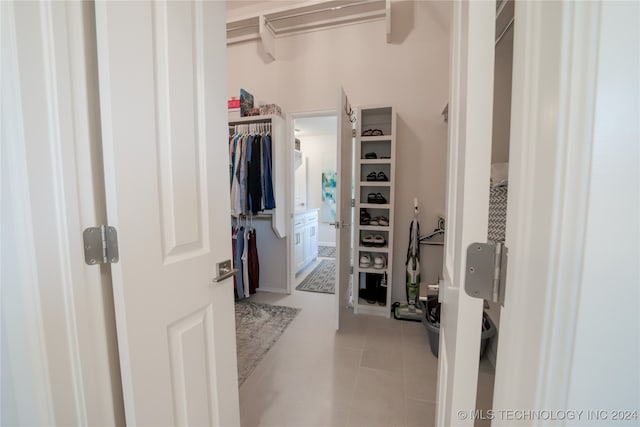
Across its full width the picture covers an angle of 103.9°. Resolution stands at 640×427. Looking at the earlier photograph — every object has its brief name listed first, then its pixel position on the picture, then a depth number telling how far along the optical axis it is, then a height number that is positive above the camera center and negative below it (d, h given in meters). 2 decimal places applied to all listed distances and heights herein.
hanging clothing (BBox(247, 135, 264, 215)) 2.61 +0.06
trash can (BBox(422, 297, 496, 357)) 1.64 -1.00
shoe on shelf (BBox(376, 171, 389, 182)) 2.44 +0.05
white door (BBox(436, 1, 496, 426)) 0.41 +0.01
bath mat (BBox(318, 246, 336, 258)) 4.69 -1.35
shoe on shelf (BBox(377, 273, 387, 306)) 2.55 -1.14
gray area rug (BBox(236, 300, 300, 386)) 1.83 -1.31
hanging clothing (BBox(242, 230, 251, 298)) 2.74 -0.91
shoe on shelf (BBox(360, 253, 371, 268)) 2.54 -0.80
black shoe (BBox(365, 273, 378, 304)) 2.65 -1.11
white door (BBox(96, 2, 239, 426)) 0.64 -0.05
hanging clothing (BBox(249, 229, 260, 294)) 2.82 -0.92
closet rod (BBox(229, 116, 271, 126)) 2.67 +0.66
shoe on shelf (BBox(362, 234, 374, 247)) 2.53 -0.59
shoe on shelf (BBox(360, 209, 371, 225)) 2.55 -0.36
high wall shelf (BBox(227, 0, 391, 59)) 2.29 +1.61
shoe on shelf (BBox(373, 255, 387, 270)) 2.51 -0.81
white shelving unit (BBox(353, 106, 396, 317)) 2.38 -0.09
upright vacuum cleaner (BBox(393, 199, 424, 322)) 2.34 -0.90
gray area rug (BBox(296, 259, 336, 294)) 3.14 -1.33
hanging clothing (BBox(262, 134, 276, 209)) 2.63 +0.07
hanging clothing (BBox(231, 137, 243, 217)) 2.62 +0.00
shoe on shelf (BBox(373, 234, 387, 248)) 2.50 -0.59
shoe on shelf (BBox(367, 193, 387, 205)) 2.48 -0.17
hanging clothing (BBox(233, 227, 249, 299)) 2.72 -0.84
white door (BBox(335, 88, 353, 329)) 2.02 -0.16
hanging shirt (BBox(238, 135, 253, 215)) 2.62 +0.07
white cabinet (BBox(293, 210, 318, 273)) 3.57 -0.86
